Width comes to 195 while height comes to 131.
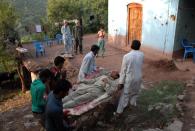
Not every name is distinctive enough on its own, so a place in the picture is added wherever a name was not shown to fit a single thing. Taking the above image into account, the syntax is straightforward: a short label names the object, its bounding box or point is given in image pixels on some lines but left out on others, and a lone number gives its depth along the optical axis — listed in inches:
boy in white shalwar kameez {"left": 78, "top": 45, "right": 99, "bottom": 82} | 285.9
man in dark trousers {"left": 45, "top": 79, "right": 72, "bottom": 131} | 165.2
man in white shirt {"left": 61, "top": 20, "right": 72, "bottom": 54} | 557.3
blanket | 225.0
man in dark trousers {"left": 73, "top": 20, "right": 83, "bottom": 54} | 576.9
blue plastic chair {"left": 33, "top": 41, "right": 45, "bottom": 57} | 641.0
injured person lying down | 244.4
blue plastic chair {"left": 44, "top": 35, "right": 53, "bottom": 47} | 761.2
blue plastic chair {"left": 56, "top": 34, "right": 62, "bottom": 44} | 777.9
